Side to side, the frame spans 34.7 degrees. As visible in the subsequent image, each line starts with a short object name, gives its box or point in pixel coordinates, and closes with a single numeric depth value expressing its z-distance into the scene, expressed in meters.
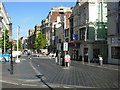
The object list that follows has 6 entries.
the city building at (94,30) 42.00
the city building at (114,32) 30.27
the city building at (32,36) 140.84
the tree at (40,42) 78.00
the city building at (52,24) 89.94
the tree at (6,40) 62.34
